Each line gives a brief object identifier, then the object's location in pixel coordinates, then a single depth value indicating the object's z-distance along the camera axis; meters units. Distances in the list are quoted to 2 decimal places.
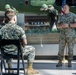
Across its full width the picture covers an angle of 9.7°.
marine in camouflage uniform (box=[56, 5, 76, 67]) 10.78
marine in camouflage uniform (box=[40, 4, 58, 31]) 13.04
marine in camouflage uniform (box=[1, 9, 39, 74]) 9.14
